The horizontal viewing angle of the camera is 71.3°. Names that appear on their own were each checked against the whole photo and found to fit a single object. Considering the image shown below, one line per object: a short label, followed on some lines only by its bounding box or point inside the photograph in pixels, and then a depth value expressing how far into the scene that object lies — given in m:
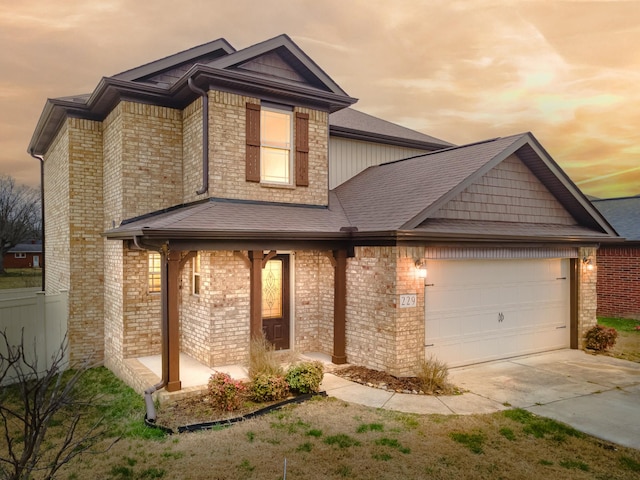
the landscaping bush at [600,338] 11.48
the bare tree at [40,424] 3.39
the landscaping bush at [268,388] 7.63
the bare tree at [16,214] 45.38
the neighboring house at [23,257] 53.44
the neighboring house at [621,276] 17.22
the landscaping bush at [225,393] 7.33
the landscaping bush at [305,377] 7.89
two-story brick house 9.17
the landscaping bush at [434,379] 8.30
